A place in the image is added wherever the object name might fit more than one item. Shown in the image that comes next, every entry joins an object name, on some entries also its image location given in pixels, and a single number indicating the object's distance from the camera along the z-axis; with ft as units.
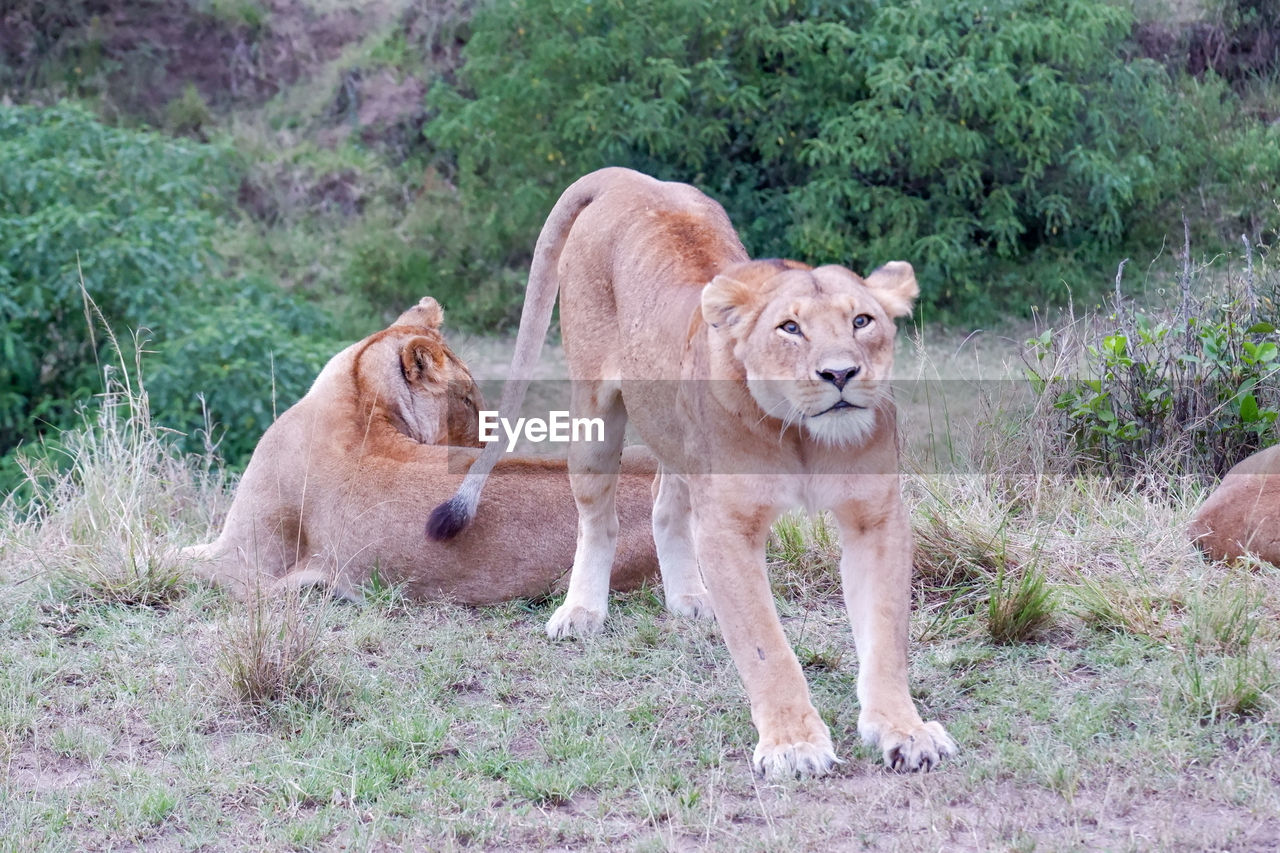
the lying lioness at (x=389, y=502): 29.35
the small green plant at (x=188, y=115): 115.96
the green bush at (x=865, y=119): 76.95
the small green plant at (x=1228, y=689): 20.93
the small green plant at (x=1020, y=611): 25.16
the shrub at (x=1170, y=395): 35.17
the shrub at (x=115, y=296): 61.46
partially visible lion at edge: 27.63
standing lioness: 20.07
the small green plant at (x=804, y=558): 29.32
